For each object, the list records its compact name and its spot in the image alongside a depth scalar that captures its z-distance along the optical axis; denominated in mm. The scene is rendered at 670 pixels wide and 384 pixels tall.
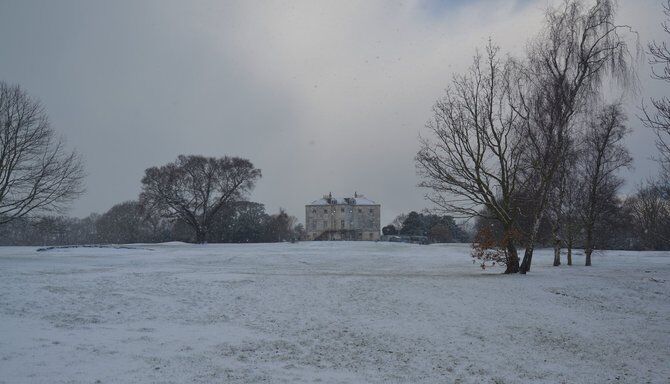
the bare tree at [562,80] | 20953
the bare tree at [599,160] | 28102
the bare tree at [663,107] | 14109
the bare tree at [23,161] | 29422
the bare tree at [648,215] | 52212
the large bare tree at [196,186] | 62875
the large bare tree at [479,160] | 22719
